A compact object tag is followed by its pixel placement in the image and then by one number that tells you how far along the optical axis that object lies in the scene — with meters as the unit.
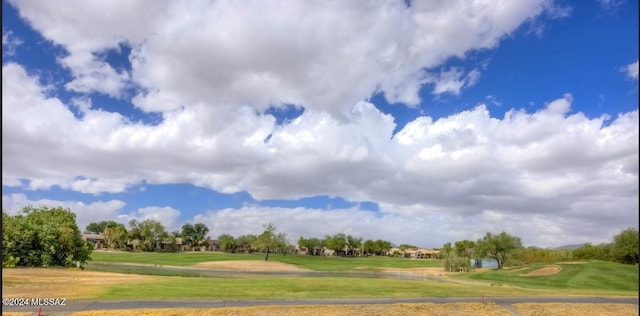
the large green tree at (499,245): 112.62
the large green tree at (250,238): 182.19
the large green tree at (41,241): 59.69
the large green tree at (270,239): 150.38
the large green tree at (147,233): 189.75
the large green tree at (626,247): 87.12
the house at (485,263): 123.41
